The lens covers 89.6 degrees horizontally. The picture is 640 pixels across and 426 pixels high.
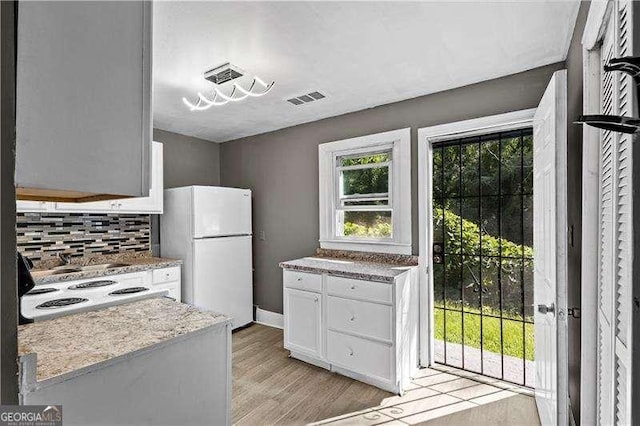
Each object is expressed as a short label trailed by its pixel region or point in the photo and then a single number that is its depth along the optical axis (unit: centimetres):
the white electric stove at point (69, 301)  123
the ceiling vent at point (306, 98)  284
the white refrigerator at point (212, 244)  344
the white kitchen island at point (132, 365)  82
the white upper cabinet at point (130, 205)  274
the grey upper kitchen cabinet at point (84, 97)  64
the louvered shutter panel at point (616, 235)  85
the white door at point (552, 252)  150
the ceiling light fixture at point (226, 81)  231
